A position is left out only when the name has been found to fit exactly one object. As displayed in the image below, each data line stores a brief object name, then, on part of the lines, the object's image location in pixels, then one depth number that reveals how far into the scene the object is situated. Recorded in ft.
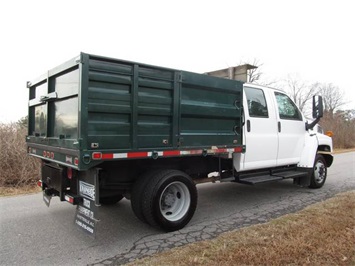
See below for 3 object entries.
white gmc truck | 12.30
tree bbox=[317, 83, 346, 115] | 186.21
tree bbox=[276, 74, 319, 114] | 166.27
